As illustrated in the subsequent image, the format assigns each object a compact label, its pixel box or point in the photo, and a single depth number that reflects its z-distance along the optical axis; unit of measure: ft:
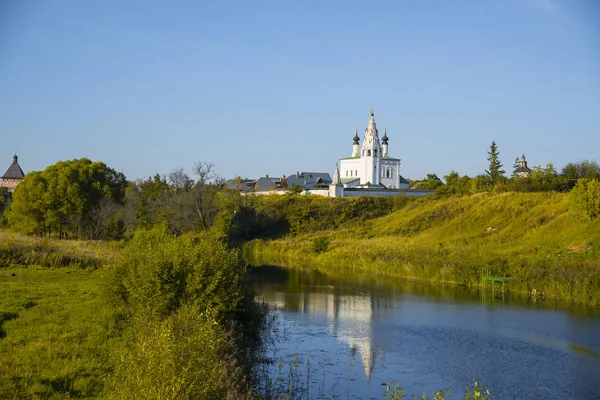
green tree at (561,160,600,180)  244.63
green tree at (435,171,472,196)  239.71
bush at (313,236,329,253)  181.54
